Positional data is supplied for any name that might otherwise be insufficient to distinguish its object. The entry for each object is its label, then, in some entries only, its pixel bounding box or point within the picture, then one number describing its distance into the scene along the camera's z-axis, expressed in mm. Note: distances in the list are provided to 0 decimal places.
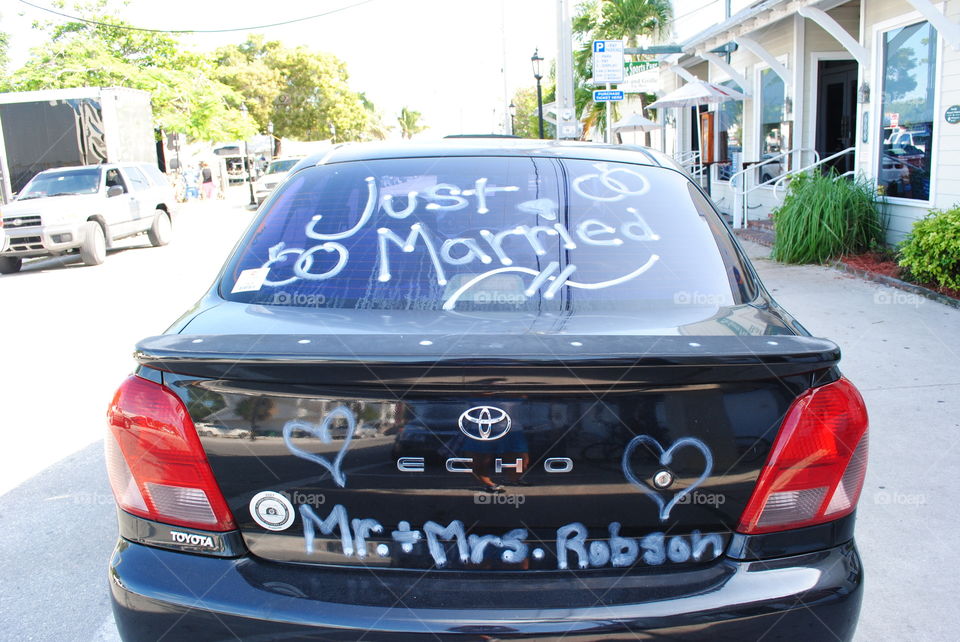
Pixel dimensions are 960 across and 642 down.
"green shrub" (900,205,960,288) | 7973
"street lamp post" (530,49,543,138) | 25766
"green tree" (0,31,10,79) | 44350
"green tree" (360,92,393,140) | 84625
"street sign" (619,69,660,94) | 21531
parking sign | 16875
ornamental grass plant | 10656
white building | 9727
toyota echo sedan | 1784
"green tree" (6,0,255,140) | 27203
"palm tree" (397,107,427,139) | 102125
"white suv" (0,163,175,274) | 13844
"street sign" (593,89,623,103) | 17469
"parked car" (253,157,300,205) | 24938
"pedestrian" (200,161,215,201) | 36500
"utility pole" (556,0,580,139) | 17359
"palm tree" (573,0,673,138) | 22312
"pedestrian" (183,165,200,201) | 35378
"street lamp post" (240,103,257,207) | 45634
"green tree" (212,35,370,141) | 56188
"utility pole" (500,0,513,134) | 36781
